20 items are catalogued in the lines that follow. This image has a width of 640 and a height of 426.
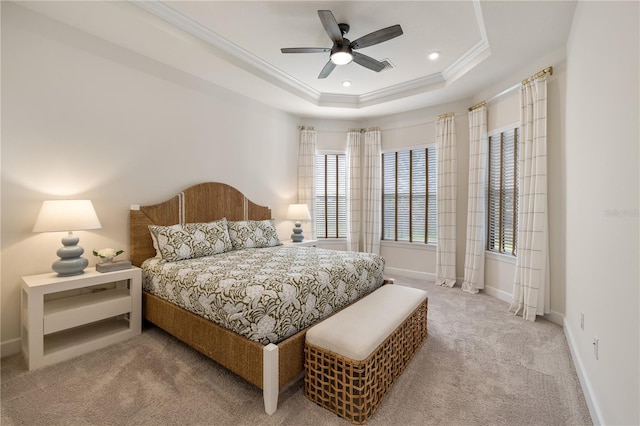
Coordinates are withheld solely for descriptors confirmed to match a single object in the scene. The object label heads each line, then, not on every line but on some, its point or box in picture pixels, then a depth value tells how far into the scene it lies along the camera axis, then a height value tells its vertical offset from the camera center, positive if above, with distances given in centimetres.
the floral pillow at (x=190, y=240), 279 -30
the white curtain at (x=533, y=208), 294 +7
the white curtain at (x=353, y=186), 518 +50
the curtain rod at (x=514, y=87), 291 +153
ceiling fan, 225 +152
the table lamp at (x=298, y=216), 456 -6
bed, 171 -70
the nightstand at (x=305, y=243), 431 -48
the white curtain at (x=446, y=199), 424 +23
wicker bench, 159 -89
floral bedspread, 174 -55
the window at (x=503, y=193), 354 +28
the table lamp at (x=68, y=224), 219 -11
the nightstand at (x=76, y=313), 208 -84
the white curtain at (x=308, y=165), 506 +87
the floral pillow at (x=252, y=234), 349 -29
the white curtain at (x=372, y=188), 505 +46
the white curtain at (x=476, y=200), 383 +20
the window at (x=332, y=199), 536 +27
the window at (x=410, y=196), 466 +31
